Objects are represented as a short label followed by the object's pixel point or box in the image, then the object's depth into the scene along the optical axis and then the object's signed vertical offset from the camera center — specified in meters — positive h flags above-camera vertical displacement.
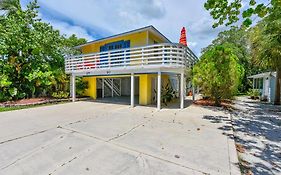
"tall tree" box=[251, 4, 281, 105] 10.87 +2.86
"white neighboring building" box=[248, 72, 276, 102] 15.80 -0.12
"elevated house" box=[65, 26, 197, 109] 9.49 +1.48
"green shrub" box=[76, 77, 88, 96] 15.10 -0.14
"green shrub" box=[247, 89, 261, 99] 18.31 -1.06
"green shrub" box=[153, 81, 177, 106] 12.47 -0.82
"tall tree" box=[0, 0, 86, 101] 12.49 +2.54
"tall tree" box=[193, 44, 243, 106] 10.09 +0.73
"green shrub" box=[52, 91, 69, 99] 14.22 -0.92
